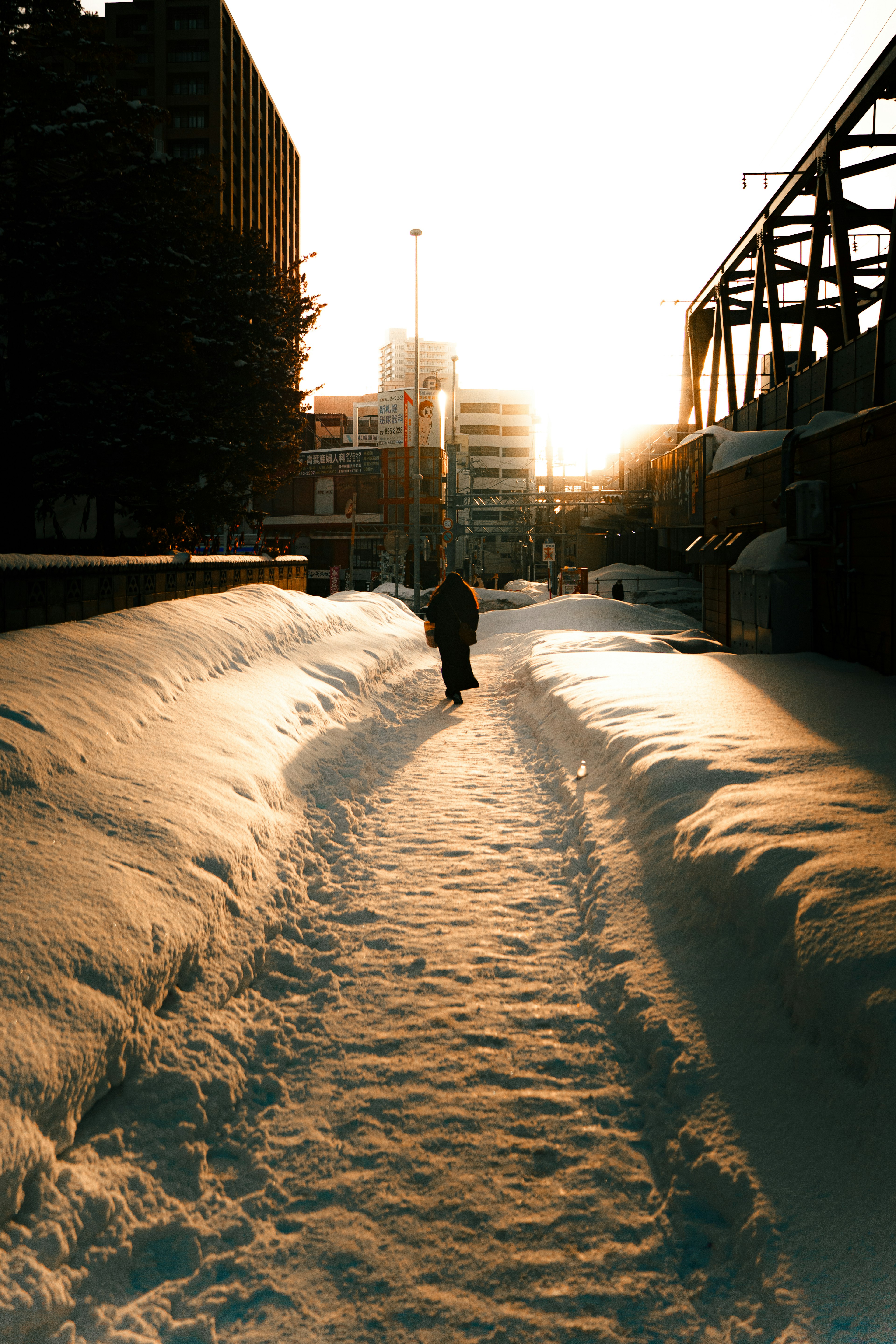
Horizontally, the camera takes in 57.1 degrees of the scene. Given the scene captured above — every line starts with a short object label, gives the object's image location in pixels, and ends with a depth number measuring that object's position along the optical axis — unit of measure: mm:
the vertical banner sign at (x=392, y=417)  95250
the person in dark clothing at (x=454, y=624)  11688
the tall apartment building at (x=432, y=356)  187625
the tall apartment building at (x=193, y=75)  57625
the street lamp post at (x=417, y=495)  27562
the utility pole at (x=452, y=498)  36688
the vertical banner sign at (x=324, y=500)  75500
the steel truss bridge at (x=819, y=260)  16062
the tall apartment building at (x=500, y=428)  98375
